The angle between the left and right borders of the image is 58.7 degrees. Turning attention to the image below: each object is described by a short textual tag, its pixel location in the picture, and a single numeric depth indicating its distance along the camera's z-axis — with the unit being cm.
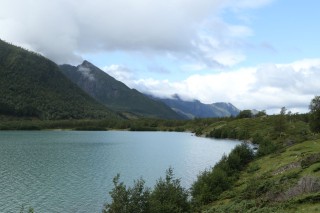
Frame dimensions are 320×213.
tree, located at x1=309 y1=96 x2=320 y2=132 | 9301
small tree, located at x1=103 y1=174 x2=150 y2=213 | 3120
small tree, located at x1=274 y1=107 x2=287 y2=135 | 14622
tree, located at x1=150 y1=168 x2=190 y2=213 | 3269
